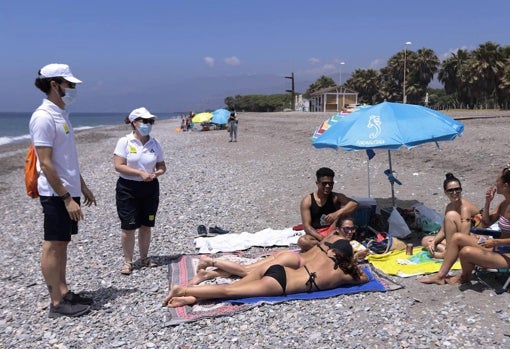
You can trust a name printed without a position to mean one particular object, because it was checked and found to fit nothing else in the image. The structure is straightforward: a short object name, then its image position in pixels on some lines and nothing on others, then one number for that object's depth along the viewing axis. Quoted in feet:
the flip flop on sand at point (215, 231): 26.01
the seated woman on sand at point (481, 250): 16.05
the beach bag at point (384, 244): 21.17
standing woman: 19.01
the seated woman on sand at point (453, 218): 18.35
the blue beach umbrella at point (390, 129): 20.42
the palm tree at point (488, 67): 136.98
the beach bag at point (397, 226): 23.18
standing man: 14.38
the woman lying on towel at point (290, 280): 16.10
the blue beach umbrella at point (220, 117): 123.95
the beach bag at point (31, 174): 14.89
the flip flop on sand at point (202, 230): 25.76
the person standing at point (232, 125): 84.89
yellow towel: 18.76
